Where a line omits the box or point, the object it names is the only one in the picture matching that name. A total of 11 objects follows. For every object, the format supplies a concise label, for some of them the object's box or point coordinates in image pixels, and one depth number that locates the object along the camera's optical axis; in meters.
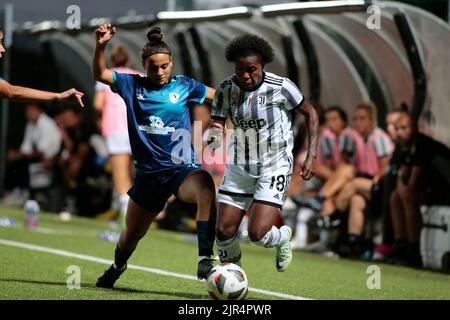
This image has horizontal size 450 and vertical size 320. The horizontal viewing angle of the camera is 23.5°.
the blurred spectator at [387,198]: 12.79
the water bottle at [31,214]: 14.80
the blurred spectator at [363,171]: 13.13
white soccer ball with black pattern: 7.88
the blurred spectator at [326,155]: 14.02
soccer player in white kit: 8.52
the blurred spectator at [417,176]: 12.30
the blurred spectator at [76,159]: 19.03
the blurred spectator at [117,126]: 13.42
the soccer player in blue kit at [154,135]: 8.55
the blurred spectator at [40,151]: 19.53
